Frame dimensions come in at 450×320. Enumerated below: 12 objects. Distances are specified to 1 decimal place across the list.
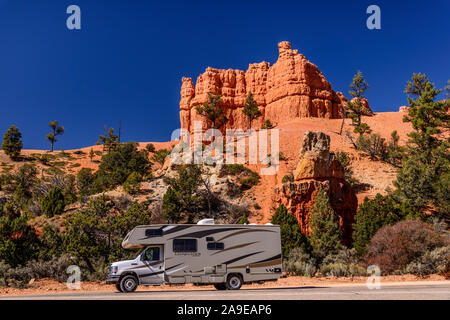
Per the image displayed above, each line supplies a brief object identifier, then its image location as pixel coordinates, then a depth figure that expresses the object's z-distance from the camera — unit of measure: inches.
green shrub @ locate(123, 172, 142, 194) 1744.6
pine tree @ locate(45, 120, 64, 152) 3853.3
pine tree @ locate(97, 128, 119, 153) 3514.5
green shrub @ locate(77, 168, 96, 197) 2249.9
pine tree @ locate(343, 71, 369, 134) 2706.7
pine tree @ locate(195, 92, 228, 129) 2551.7
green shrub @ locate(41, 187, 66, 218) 1544.7
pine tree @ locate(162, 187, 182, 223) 1359.5
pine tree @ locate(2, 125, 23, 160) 3302.2
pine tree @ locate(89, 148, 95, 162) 3720.5
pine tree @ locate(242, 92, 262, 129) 2763.3
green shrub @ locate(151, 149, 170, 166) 3114.7
